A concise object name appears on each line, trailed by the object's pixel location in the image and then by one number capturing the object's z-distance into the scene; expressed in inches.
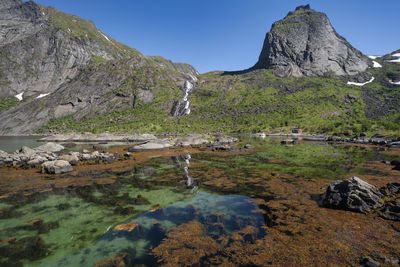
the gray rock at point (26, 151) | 1224.7
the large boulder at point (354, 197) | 416.8
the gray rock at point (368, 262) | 245.5
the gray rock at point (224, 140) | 2048.4
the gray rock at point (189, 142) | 1837.8
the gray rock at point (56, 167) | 828.0
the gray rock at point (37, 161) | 961.2
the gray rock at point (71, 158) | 994.7
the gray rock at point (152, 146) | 1558.6
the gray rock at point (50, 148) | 1429.0
